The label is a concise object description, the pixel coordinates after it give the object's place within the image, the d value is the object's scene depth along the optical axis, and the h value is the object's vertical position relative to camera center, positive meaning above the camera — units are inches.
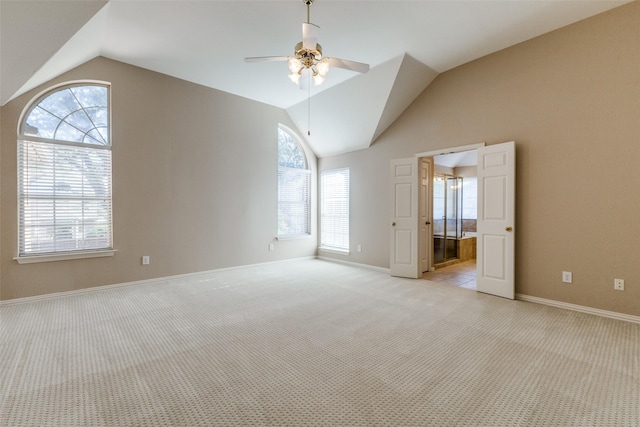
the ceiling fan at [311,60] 101.9 +58.3
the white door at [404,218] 192.2 -7.1
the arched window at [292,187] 247.6 +19.2
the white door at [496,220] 147.0 -6.4
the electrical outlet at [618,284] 120.3 -33.0
